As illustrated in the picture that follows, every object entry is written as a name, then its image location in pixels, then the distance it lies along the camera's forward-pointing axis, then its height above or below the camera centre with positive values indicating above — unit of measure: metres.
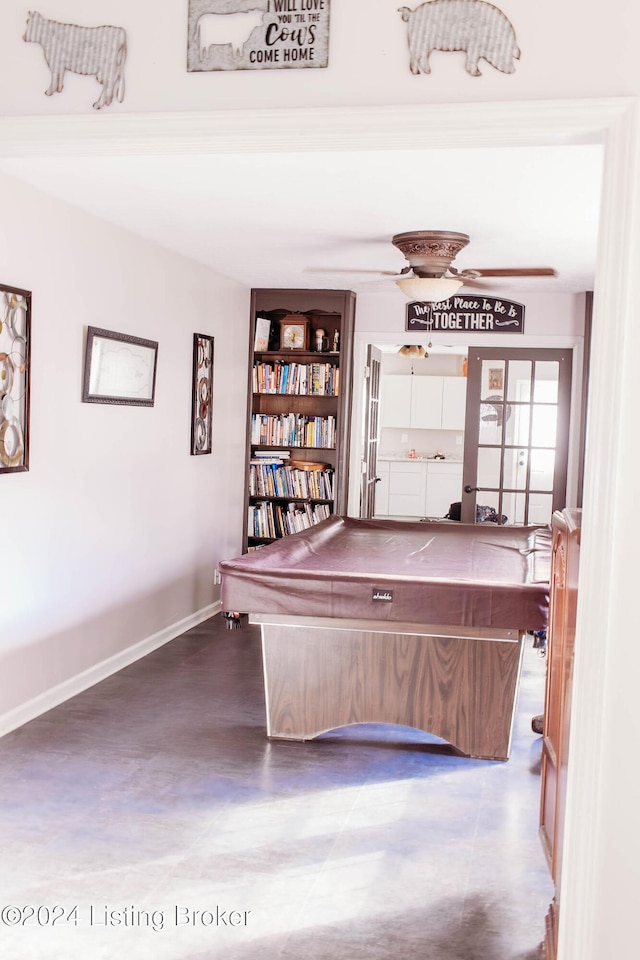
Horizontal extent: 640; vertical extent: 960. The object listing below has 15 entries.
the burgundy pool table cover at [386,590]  3.74 -0.63
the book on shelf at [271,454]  7.54 -0.20
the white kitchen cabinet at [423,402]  12.03 +0.45
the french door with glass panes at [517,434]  7.18 +0.05
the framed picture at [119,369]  4.82 +0.30
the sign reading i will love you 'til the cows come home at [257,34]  2.38 +1.02
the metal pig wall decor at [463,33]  2.27 +0.99
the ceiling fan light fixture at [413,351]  8.37 +0.77
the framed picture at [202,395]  6.29 +0.22
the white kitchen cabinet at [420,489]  11.93 -0.67
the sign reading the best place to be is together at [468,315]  7.13 +0.95
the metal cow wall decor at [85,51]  2.48 +0.99
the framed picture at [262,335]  7.38 +0.75
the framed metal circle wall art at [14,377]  4.02 +0.18
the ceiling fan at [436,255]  4.93 +0.98
